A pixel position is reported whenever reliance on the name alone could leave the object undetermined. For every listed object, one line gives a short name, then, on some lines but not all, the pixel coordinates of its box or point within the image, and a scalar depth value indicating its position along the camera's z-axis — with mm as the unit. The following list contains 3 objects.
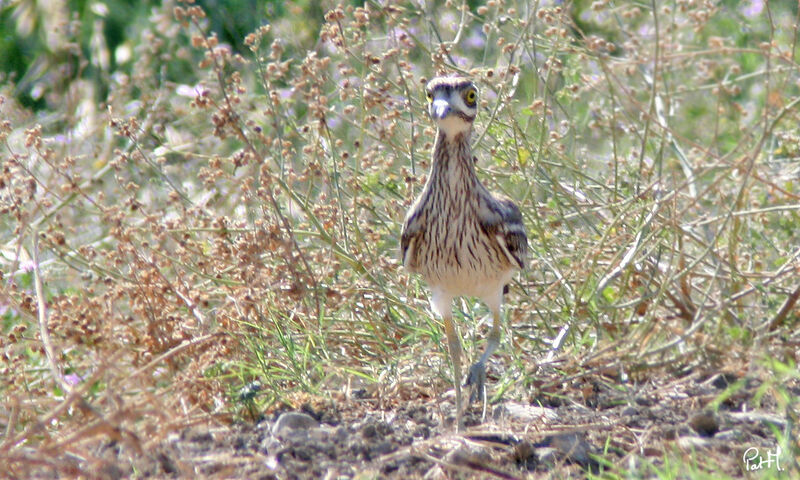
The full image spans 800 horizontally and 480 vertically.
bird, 8414
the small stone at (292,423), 7633
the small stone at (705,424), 7582
